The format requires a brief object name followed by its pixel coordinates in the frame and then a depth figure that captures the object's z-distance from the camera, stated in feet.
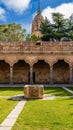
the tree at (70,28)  80.34
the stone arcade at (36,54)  54.87
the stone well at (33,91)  30.47
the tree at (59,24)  80.58
